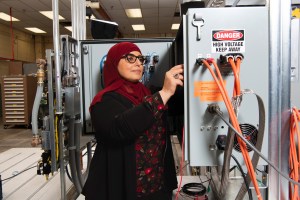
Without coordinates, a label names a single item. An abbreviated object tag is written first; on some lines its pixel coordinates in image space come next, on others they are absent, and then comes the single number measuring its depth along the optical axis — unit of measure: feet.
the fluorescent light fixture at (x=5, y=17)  23.46
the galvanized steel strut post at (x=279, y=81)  2.38
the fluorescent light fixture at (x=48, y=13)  22.94
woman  3.54
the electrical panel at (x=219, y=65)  2.87
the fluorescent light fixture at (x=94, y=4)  18.99
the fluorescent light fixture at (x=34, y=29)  29.27
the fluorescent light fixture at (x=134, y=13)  23.08
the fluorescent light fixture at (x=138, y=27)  28.89
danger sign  2.88
